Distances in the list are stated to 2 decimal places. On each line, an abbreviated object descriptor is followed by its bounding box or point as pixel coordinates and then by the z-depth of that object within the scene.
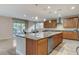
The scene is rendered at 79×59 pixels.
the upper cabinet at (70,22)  4.10
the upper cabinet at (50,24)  4.80
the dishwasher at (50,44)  2.02
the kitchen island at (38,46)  1.44
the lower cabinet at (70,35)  4.04
